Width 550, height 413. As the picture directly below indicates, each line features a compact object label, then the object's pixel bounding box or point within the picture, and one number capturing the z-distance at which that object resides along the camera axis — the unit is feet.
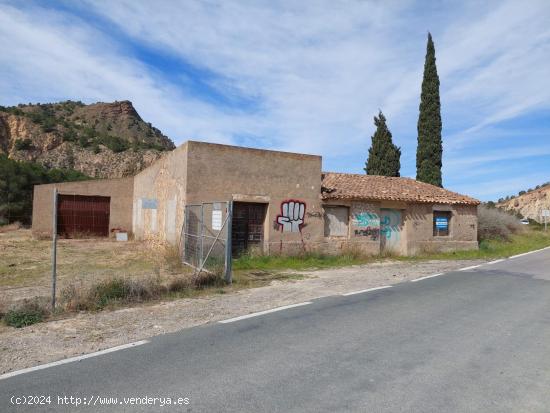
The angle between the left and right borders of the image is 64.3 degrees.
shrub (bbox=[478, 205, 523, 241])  88.63
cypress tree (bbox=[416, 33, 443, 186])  94.58
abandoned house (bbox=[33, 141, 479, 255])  48.62
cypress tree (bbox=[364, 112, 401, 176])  107.55
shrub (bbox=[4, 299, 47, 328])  22.20
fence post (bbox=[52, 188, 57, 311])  23.75
